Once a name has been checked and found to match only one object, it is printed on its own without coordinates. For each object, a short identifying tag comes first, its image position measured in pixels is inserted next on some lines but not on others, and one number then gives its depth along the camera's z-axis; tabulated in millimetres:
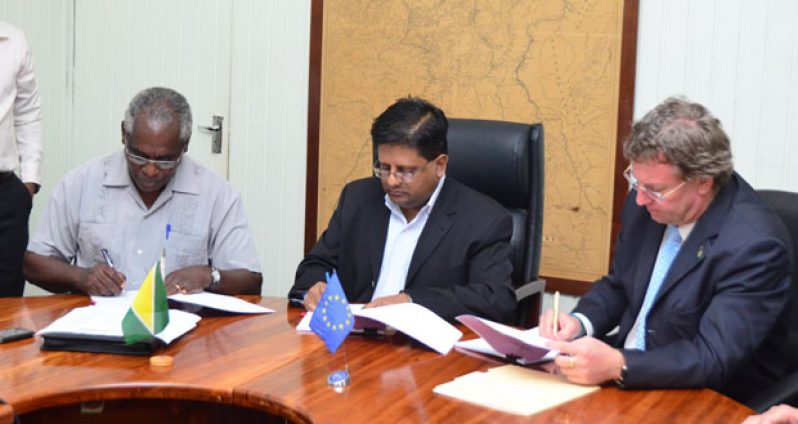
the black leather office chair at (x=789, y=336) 2270
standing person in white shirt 3650
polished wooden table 2018
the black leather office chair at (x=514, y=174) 3176
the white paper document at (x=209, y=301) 2715
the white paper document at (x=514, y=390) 2039
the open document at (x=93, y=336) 2369
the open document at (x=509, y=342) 2258
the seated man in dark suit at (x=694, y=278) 2170
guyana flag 2324
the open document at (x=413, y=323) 2441
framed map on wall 3928
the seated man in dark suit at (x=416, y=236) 2867
